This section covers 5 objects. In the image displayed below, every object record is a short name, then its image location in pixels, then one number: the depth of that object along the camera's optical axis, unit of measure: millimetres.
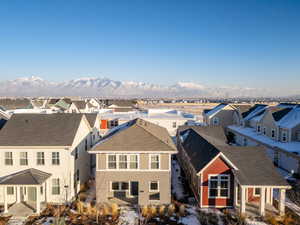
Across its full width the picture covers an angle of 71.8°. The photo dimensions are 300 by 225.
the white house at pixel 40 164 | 16953
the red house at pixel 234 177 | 14914
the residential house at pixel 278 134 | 23891
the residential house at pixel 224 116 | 46562
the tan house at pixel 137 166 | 16359
